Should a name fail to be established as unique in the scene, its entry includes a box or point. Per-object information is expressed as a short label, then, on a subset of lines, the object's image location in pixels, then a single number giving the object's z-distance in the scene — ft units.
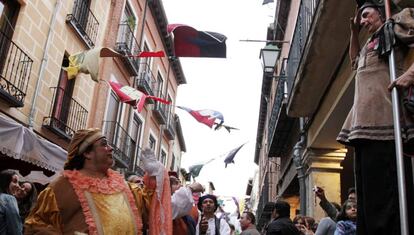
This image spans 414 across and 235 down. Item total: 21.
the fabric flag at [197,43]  31.01
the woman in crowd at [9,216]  14.29
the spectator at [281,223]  17.26
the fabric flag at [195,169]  57.52
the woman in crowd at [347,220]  14.65
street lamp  39.99
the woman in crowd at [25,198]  17.04
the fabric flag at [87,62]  28.63
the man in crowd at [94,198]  9.15
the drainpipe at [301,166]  30.73
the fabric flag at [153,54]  31.28
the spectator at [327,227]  17.74
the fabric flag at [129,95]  35.22
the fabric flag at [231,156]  52.48
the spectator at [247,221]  22.99
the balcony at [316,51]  19.35
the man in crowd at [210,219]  18.28
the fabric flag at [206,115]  41.34
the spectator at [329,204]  15.46
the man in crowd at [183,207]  13.28
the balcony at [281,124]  39.09
